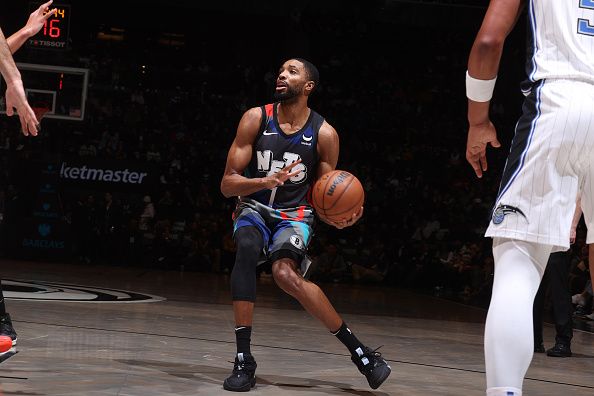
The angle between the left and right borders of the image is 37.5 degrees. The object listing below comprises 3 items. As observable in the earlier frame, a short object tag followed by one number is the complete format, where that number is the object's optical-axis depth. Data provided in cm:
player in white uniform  256
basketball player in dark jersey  444
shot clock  1436
